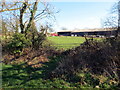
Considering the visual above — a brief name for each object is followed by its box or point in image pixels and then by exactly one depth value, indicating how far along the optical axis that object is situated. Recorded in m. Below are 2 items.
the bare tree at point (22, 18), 11.72
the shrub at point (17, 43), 9.91
